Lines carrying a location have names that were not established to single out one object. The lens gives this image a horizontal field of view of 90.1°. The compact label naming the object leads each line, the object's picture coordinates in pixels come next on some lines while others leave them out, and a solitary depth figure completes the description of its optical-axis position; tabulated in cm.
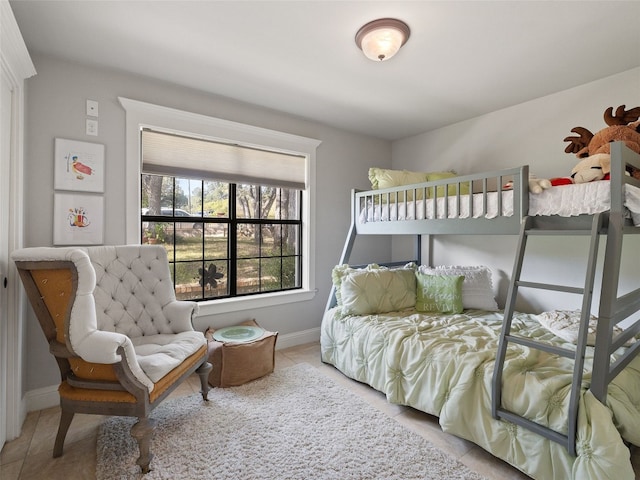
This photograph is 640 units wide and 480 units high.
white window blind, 259
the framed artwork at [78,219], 218
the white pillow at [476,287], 284
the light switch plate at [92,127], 230
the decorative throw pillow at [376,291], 271
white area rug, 158
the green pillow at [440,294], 279
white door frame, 179
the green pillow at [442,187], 287
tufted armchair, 153
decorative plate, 256
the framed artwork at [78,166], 218
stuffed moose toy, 177
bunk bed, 142
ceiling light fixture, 181
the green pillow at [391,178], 305
